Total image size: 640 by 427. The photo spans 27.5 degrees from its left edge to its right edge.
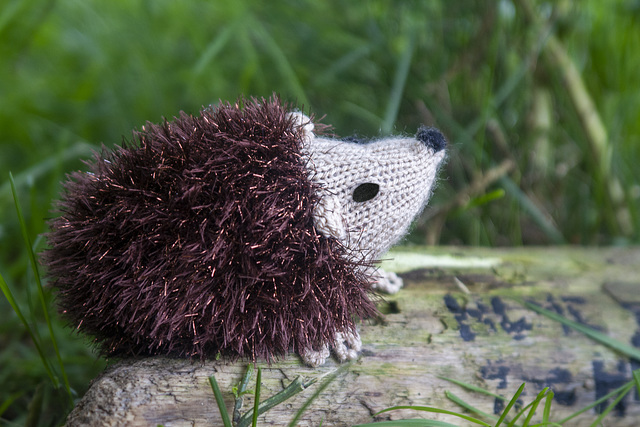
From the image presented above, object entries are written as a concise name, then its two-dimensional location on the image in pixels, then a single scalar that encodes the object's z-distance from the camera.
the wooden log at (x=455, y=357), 0.46
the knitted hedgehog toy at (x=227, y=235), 0.45
